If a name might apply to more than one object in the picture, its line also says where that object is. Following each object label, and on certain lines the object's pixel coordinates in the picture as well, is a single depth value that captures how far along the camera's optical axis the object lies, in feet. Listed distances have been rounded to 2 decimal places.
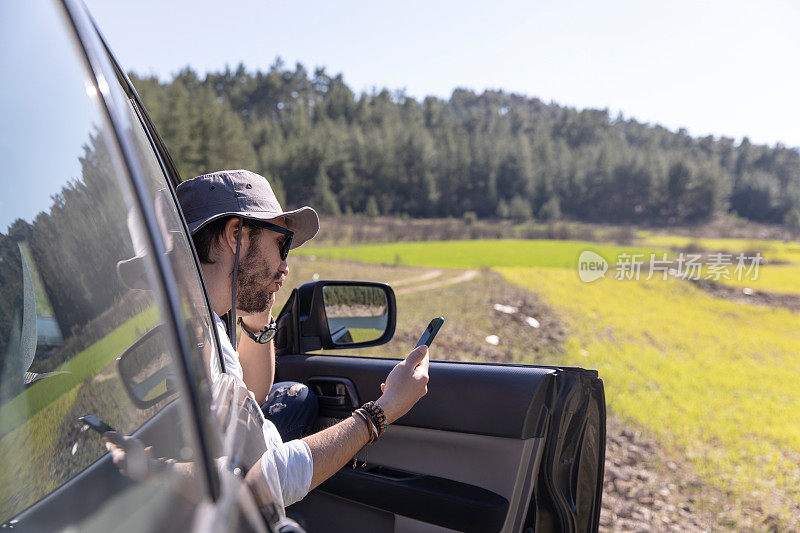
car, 2.14
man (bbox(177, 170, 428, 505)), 4.59
